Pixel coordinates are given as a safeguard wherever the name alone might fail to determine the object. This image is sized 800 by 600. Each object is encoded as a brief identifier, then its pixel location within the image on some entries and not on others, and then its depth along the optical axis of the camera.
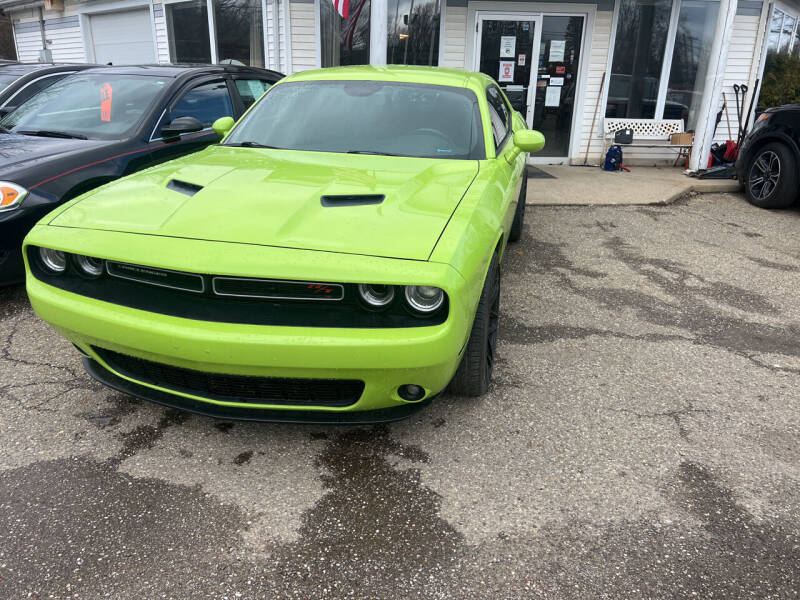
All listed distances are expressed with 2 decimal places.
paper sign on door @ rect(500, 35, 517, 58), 9.38
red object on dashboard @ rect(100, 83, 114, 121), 4.70
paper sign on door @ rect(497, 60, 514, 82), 9.48
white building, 9.31
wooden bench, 9.88
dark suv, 6.84
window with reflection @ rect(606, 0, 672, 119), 9.46
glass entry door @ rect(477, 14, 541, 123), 9.30
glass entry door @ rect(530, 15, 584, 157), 9.39
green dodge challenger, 2.05
